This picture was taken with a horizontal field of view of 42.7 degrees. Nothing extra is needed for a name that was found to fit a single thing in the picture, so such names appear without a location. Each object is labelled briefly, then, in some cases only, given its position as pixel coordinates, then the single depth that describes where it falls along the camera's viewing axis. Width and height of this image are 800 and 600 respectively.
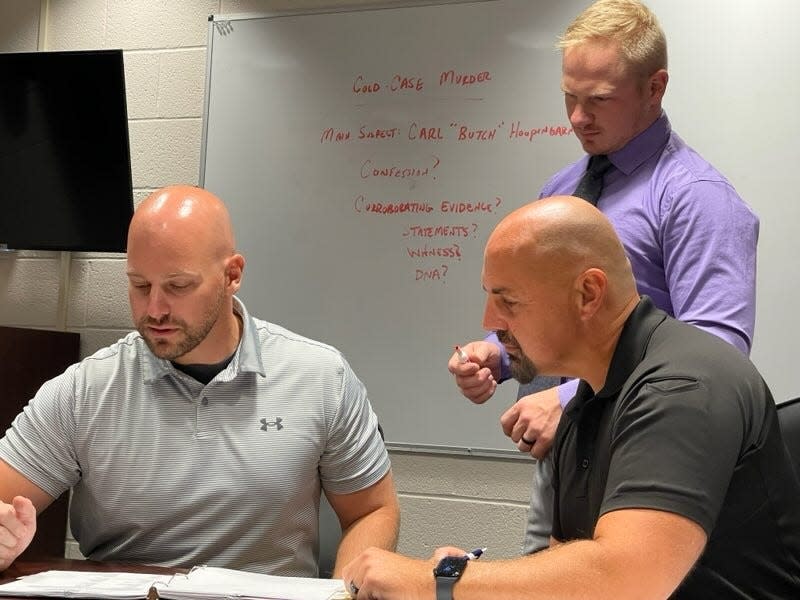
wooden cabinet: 2.99
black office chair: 1.36
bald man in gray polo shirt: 1.73
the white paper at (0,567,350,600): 1.27
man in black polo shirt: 1.10
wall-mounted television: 3.14
